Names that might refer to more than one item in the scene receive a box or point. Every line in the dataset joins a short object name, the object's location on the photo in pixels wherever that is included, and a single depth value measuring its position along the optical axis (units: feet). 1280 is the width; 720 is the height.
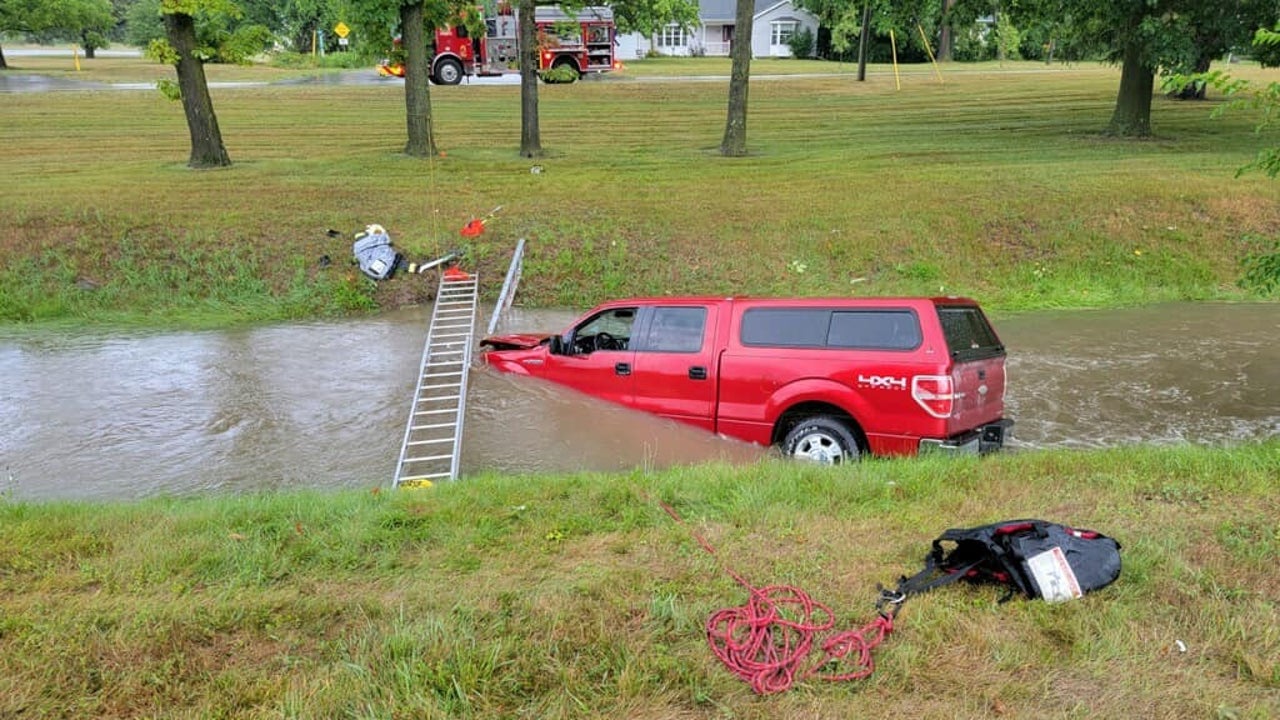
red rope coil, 11.11
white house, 197.06
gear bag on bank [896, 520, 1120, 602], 12.80
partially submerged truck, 23.29
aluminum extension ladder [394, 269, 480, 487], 25.14
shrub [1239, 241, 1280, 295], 26.32
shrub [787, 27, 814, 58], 192.85
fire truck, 111.14
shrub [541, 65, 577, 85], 80.53
